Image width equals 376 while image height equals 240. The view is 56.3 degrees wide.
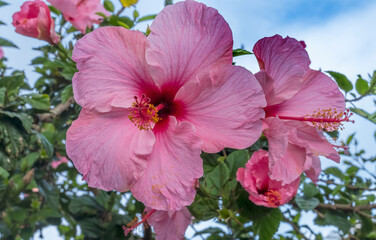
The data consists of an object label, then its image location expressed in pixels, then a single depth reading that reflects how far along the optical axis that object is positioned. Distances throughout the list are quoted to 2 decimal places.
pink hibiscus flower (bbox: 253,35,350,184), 0.24
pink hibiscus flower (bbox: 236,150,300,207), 0.29
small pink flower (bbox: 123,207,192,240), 0.34
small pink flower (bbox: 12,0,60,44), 0.43
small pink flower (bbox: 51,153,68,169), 0.73
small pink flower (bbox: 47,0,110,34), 0.49
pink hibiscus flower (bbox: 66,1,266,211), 0.23
